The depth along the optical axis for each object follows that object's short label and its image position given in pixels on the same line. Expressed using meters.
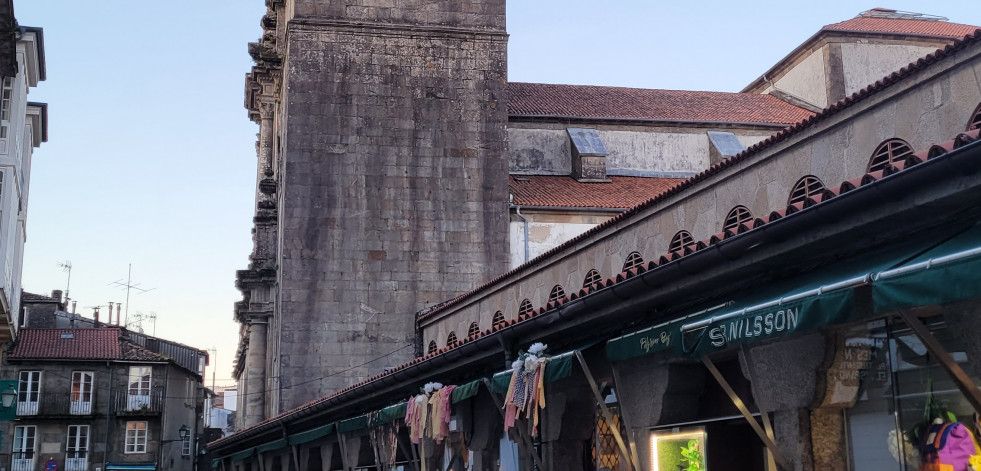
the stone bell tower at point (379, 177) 33.16
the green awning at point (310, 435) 23.09
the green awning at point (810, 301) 7.41
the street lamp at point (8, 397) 21.53
